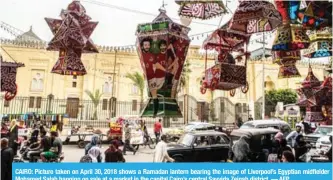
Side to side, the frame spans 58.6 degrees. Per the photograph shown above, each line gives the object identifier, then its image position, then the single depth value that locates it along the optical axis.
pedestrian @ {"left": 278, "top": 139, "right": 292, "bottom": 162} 5.77
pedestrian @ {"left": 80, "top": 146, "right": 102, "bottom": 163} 5.57
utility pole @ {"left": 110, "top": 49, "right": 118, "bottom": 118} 18.25
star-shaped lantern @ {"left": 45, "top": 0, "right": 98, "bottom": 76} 3.78
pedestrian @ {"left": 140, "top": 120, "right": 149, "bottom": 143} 12.40
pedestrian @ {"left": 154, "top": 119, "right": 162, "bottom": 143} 12.52
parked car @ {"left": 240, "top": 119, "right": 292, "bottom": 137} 10.48
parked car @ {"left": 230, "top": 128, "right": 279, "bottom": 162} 7.02
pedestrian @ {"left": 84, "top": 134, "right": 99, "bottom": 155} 6.00
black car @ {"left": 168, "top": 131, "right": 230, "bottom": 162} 7.36
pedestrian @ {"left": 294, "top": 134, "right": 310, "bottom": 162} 6.30
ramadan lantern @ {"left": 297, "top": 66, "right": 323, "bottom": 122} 5.35
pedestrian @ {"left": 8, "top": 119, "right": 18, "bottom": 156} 6.51
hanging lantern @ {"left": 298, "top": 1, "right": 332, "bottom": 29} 3.17
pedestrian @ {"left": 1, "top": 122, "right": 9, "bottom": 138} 6.81
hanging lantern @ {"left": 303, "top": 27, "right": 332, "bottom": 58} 4.50
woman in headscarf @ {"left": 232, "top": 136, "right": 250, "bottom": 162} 5.44
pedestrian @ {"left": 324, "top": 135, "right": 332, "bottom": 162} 4.63
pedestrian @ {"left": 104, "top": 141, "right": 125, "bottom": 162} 5.47
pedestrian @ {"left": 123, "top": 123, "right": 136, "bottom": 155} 10.45
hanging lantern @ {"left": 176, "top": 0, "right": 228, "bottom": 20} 3.87
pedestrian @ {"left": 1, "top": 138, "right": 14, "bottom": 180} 4.05
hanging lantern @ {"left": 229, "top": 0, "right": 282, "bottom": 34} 3.60
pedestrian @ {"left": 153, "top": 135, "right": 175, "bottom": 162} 5.44
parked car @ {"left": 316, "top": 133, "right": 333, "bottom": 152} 9.09
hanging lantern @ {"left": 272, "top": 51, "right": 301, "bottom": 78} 4.80
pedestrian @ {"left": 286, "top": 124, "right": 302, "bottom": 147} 6.85
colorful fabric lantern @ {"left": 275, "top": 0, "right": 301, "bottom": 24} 3.34
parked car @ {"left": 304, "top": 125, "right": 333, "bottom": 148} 10.84
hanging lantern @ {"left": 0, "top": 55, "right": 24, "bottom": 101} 4.12
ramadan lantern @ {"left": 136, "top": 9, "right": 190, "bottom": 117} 3.49
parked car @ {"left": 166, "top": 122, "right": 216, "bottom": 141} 12.98
